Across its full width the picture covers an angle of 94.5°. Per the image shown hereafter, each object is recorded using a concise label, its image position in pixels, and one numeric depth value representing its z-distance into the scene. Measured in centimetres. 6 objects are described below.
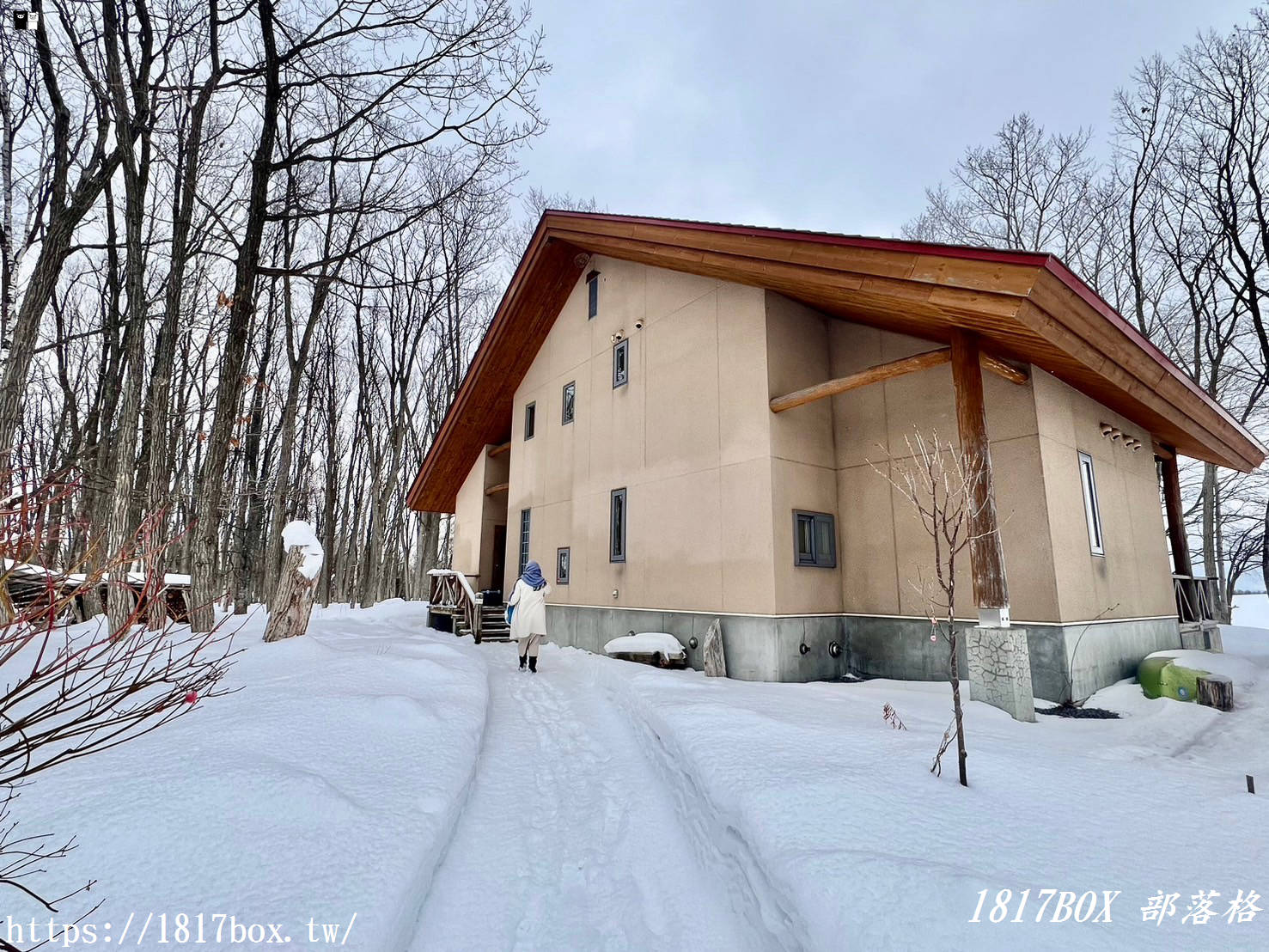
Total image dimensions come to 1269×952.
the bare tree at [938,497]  712
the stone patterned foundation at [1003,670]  597
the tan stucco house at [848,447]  671
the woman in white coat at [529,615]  909
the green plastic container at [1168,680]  686
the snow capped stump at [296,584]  823
